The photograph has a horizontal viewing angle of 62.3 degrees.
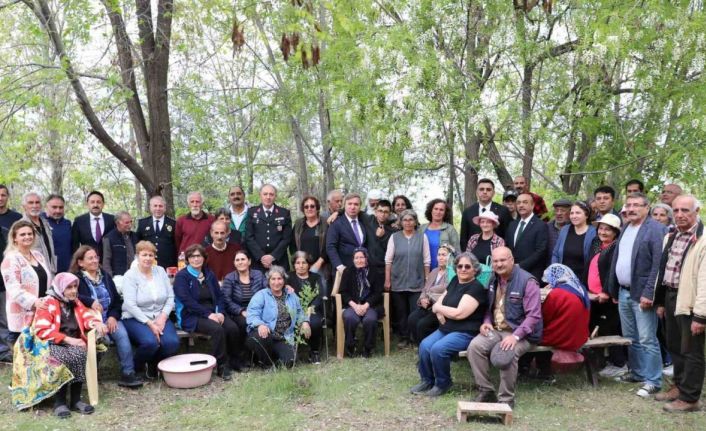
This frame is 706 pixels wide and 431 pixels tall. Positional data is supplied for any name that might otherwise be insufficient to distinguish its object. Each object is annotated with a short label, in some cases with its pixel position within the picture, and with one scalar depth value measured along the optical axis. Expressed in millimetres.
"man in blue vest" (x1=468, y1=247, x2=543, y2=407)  4984
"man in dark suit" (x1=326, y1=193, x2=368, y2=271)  6984
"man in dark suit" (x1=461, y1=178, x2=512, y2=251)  6902
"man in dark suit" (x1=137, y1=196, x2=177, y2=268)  7105
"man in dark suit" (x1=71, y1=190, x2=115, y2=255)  6832
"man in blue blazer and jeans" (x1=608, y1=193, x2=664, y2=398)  5227
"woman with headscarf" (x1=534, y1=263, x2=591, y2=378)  5242
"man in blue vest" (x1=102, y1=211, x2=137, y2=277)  6746
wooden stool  4598
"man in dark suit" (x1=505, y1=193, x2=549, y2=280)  6398
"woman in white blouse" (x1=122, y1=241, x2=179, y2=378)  5832
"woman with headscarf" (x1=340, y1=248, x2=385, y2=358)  6621
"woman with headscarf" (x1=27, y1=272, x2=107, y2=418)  5016
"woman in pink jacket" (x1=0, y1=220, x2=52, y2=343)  5352
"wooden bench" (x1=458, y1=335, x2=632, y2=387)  5473
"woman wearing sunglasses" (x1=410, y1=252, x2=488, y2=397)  5285
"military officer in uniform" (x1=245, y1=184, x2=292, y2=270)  7164
